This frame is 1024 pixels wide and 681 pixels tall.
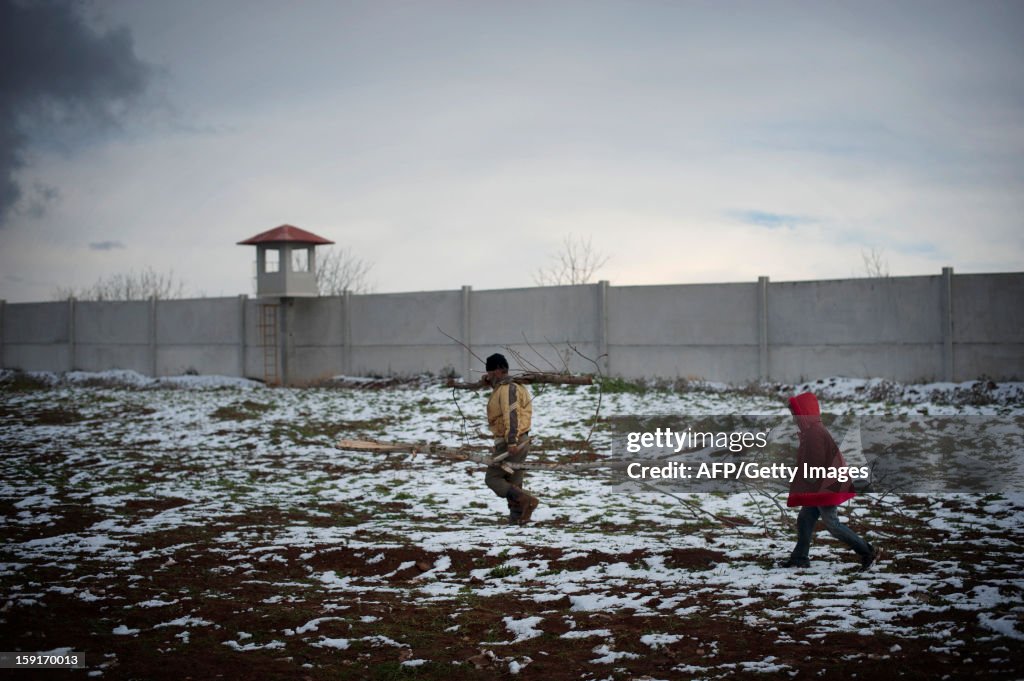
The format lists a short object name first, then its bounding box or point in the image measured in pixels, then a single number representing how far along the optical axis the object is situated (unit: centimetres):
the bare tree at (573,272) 3644
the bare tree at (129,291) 5615
